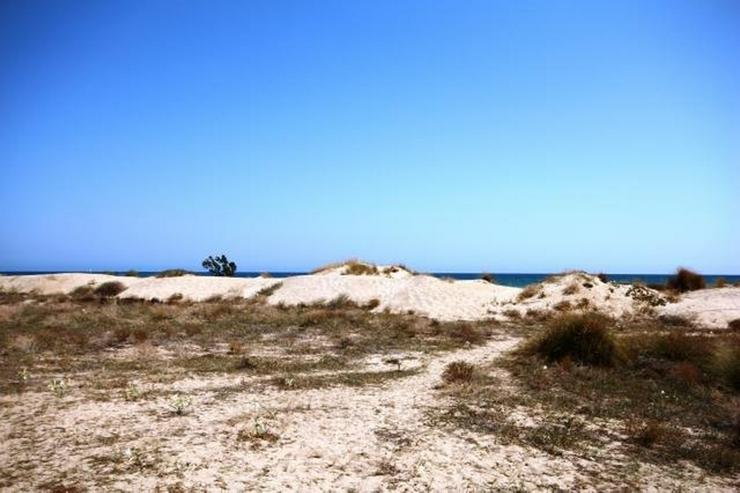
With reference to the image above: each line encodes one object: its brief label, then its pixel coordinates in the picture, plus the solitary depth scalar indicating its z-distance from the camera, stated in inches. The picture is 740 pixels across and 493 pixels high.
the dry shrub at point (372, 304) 1072.2
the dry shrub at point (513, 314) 976.0
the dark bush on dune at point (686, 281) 1205.8
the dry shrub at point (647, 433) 303.3
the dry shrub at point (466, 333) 695.1
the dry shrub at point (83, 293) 1243.8
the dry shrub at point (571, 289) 1091.3
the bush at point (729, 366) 434.3
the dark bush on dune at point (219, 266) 1923.0
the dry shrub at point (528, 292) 1157.2
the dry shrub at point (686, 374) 442.0
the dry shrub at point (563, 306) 1011.4
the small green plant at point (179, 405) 334.0
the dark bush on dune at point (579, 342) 514.9
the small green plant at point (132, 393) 366.7
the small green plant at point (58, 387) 378.3
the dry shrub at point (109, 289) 1382.3
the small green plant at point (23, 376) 413.7
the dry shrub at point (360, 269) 1451.2
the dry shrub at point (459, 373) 450.6
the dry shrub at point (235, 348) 585.9
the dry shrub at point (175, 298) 1213.7
